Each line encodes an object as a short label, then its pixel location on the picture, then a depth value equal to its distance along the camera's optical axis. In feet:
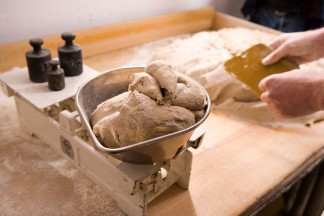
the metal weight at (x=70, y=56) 2.91
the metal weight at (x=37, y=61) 2.84
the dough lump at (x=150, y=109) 1.90
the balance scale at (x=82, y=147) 2.22
